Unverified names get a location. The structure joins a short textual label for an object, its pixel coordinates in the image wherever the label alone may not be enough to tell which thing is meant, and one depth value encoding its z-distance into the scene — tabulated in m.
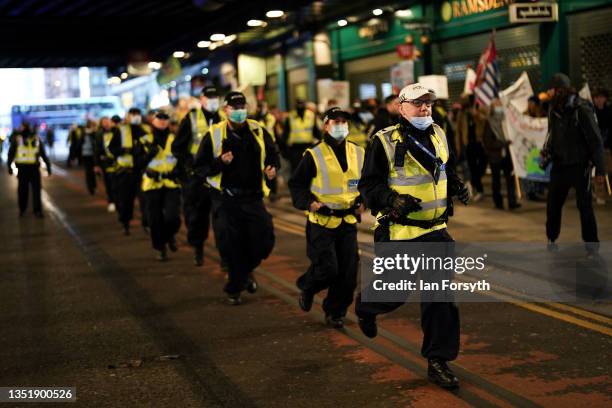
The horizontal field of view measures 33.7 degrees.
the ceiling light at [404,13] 25.83
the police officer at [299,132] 19.19
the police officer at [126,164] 14.51
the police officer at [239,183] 9.02
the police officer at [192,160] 11.12
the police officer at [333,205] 7.80
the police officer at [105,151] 16.13
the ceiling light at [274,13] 24.47
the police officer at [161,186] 12.33
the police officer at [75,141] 40.19
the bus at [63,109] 84.62
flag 17.58
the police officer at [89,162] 24.95
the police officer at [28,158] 19.73
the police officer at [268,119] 20.25
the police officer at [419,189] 6.09
